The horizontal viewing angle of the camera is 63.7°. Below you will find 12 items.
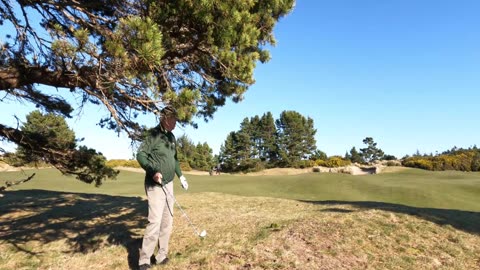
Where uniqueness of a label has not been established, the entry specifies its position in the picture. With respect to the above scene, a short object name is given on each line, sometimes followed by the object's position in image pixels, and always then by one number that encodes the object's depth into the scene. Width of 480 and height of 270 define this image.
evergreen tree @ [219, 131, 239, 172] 56.66
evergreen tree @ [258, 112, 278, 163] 59.97
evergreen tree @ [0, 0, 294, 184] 5.02
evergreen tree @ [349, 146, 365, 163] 59.38
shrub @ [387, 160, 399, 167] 43.02
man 5.46
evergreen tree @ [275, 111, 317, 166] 58.44
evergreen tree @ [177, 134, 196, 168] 54.40
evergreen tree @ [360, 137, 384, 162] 59.38
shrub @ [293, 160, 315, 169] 49.29
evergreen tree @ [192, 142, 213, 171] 59.00
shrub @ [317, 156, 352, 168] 45.60
